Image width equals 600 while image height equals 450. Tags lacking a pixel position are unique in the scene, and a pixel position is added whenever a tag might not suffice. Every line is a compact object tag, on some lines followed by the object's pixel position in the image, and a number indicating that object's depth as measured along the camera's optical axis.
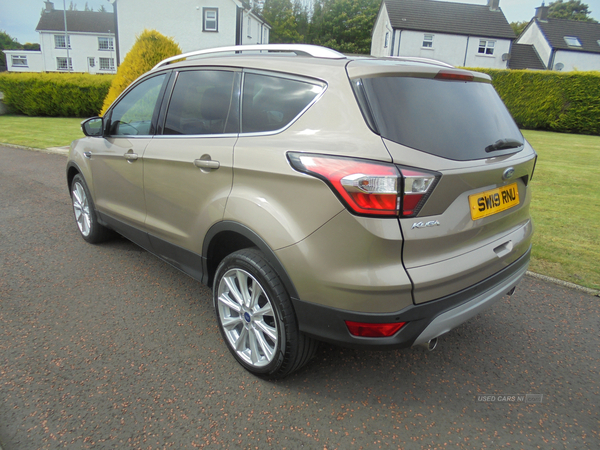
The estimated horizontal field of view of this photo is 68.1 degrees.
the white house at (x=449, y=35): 37.88
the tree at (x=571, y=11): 73.06
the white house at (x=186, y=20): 30.84
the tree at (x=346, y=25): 56.25
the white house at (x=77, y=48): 53.19
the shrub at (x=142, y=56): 12.03
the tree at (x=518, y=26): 71.38
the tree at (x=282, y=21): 57.34
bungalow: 39.38
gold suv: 2.08
